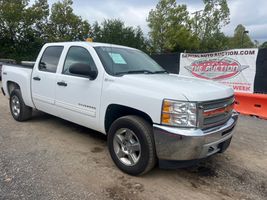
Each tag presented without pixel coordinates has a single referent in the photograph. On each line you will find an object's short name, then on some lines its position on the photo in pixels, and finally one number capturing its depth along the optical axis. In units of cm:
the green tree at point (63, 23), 2955
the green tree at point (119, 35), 3004
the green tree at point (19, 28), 2552
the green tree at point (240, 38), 4644
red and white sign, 794
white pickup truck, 297
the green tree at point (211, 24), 2773
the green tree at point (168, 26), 2886
